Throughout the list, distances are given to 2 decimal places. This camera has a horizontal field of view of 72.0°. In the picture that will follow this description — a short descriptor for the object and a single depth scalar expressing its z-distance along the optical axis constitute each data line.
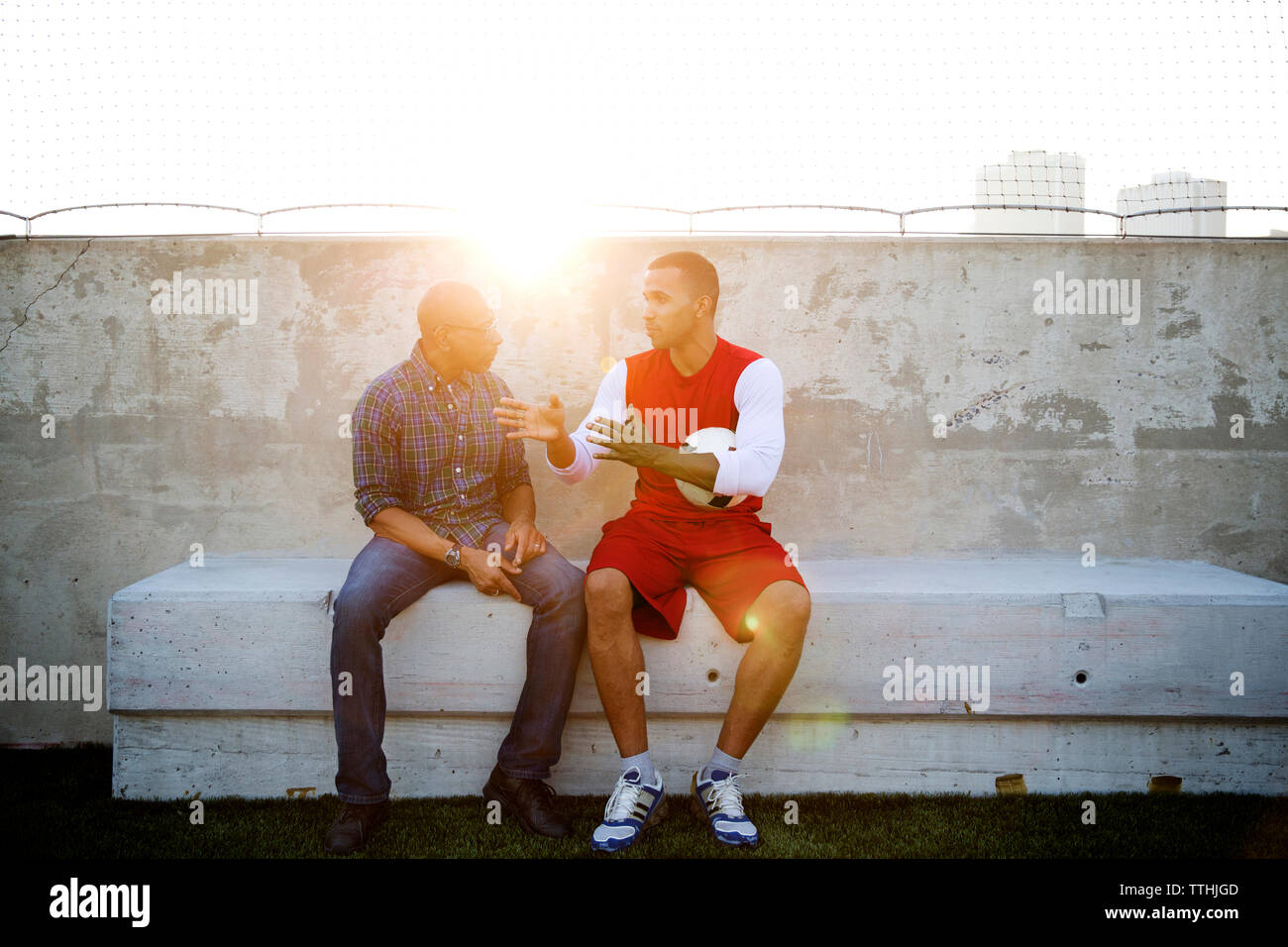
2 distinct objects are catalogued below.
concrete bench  2.91
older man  2.65
